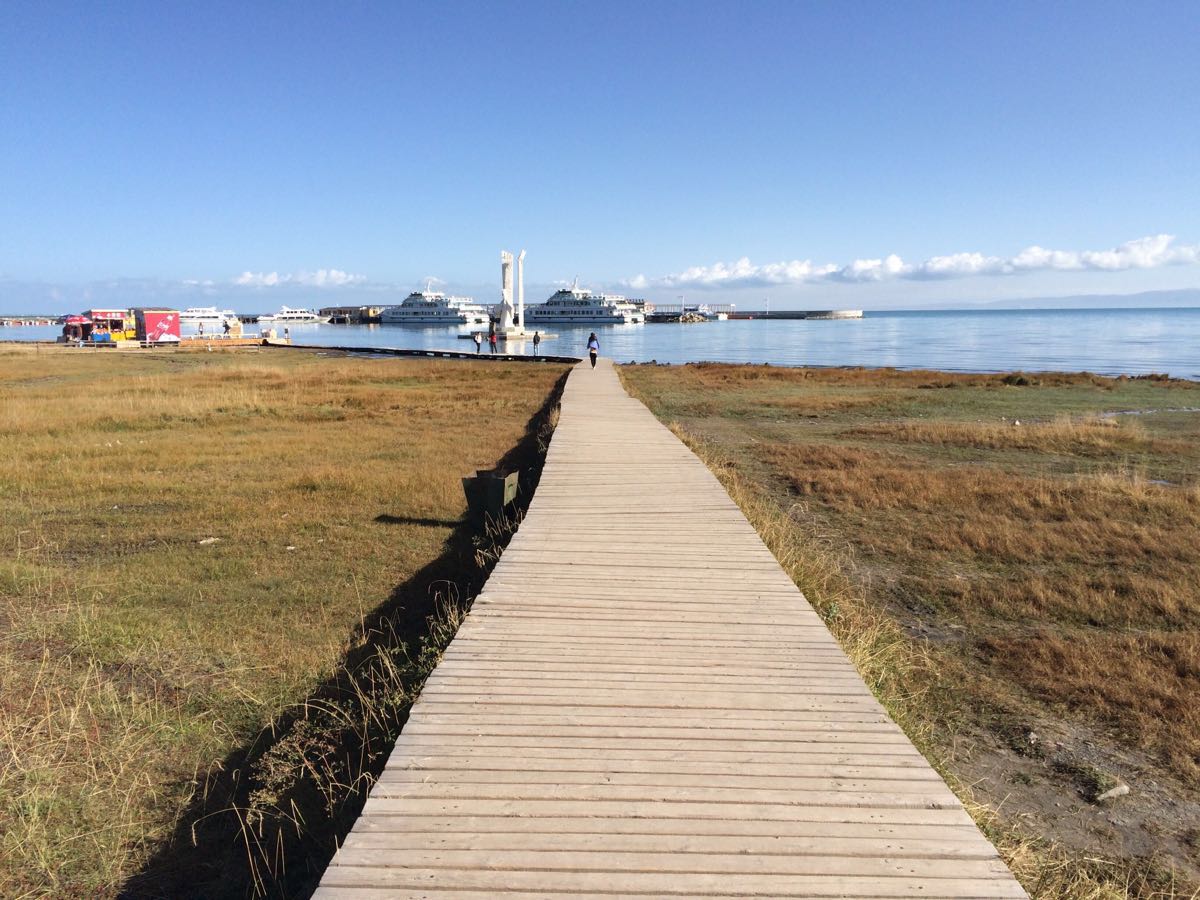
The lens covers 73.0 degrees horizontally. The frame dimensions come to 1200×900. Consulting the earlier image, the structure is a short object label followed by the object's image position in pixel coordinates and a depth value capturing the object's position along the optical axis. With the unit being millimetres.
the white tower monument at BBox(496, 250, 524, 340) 75500
